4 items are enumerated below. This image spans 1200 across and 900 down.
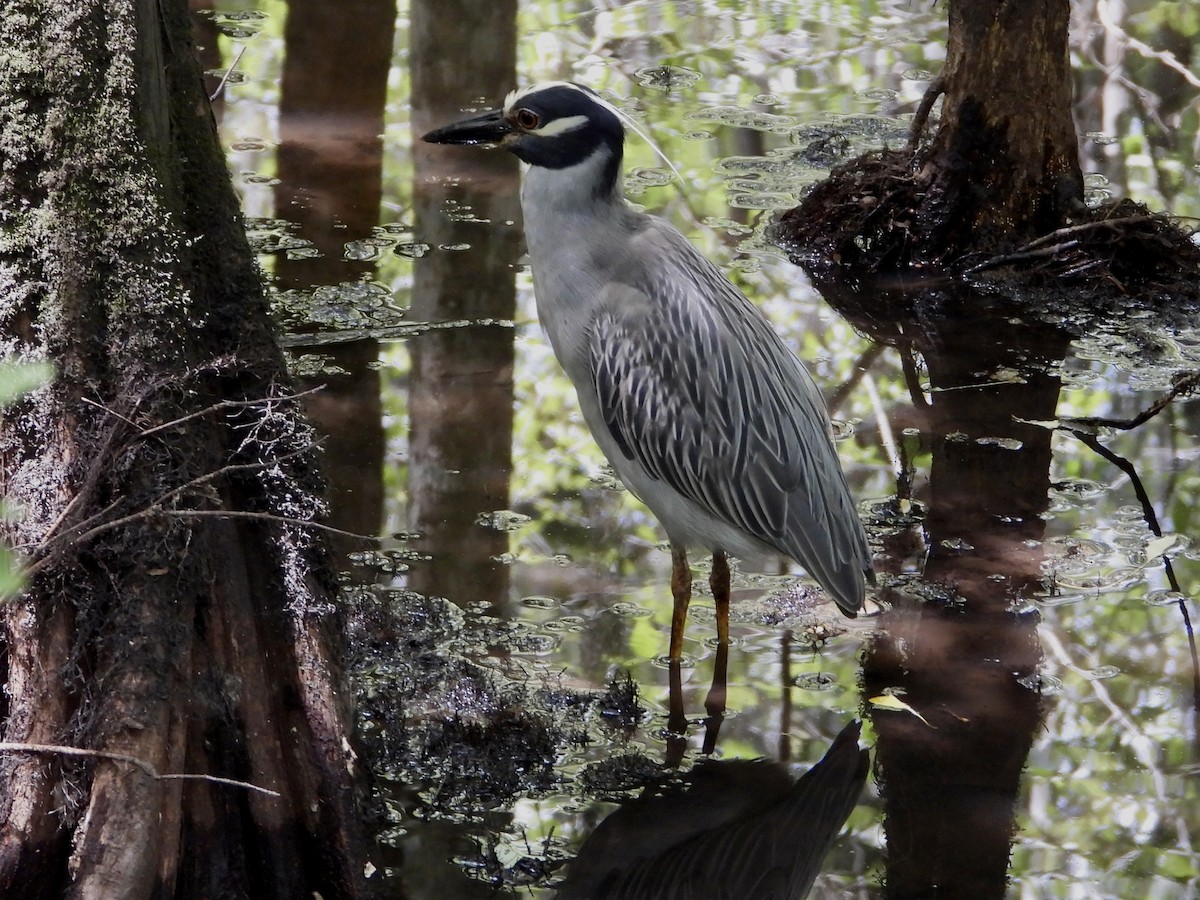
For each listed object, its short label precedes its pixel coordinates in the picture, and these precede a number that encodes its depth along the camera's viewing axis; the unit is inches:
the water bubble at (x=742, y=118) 756.0
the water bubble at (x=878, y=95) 811.4
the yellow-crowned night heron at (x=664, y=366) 354.0
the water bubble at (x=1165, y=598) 392.2
